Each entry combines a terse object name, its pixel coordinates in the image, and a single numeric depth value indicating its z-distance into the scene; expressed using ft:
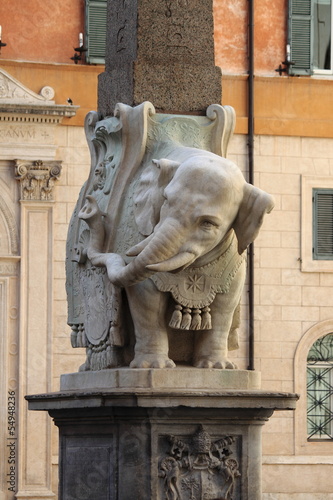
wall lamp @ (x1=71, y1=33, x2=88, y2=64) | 97.09
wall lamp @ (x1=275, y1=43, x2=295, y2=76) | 100.28
